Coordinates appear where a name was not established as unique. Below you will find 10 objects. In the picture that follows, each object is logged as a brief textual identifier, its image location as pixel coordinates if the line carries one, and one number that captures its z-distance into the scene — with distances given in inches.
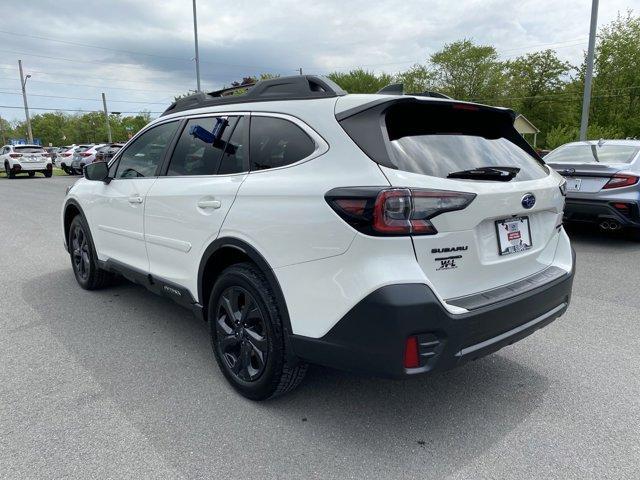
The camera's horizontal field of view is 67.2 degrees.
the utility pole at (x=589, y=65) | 538.0
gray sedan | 253.6
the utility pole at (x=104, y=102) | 2240.5
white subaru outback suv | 84.0
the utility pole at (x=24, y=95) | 1876.2
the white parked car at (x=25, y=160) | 955.3
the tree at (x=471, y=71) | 2265.0
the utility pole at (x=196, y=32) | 865.9
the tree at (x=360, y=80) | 2297.0
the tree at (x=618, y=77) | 1229.1
